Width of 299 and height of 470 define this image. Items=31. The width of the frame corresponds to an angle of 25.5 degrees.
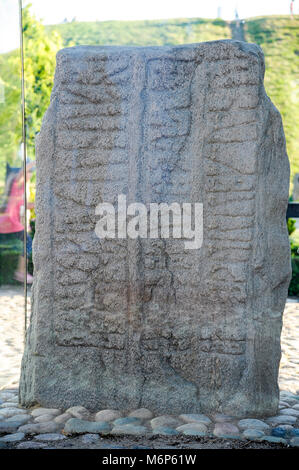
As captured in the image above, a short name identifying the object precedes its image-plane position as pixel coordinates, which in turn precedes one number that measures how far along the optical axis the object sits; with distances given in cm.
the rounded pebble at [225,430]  316
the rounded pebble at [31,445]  302
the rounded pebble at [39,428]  323
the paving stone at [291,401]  378
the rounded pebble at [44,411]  348
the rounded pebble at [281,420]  337
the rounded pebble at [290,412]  353
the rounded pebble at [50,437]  313
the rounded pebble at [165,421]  330
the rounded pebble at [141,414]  342
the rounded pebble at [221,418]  335
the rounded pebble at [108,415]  340
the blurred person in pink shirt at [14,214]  519
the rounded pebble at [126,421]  332
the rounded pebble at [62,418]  336
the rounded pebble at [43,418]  338
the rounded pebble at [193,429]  317
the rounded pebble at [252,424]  327
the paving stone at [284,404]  370
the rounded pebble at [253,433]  313
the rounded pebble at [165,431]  319
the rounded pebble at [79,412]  344
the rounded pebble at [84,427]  322
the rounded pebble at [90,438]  309
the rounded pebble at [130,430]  319
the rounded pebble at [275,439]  308
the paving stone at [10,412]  350
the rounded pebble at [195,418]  335
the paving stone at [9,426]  326
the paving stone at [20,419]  338
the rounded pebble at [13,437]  311
